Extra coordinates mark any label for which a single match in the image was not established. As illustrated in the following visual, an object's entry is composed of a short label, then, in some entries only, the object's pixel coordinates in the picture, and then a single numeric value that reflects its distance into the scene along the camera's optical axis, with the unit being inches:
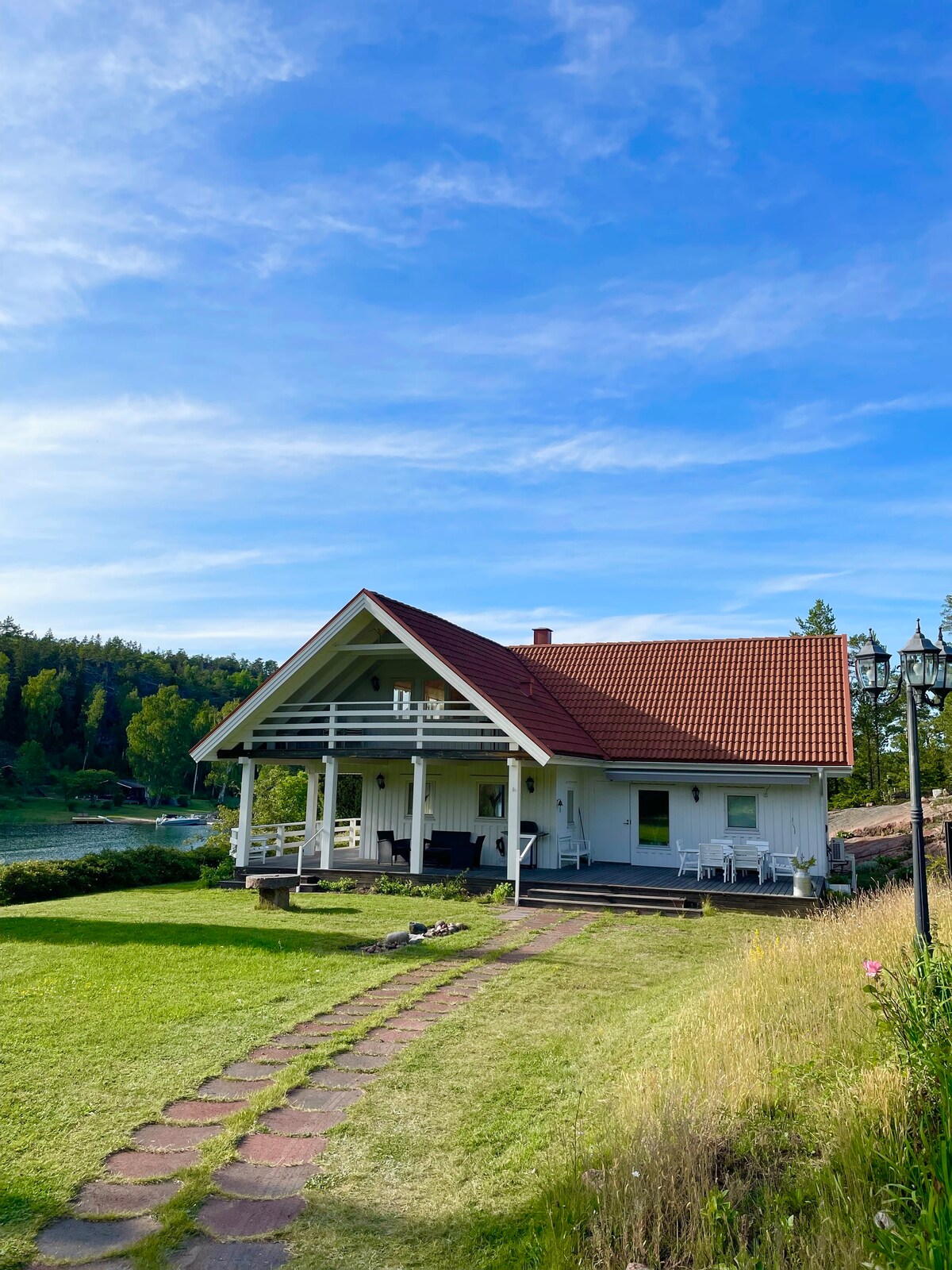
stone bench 615.2
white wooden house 727.1
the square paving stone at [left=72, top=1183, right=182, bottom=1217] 179.2
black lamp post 314.5
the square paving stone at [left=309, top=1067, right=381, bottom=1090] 254.7
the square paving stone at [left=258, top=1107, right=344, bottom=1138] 220.2
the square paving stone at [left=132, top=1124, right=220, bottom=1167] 210.7
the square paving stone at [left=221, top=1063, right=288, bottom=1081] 260.1
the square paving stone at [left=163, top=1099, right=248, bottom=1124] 228.1
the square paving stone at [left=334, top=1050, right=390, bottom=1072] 270.8
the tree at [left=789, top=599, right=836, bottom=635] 1635.1
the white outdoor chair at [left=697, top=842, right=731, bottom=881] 717.9
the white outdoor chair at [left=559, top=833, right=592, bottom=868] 763.4
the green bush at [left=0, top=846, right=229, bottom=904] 698.2
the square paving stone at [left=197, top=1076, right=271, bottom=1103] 244.4
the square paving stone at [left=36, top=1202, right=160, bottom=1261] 163.8
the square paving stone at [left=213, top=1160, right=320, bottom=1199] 188.1
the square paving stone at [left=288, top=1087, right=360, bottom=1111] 238.1
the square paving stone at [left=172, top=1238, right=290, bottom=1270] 159.8
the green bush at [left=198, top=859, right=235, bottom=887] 770.8
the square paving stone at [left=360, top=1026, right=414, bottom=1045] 297.4
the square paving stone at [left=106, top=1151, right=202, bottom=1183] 195.6
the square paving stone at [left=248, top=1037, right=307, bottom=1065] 276.8
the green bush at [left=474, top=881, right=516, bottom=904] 660.1
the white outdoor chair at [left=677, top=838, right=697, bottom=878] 746.8
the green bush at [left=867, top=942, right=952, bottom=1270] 136.9
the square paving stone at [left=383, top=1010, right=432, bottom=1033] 313.3
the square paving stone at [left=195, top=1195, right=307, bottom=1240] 171.8
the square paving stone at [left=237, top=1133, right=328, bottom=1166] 203.3
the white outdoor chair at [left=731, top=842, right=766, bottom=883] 711.7
